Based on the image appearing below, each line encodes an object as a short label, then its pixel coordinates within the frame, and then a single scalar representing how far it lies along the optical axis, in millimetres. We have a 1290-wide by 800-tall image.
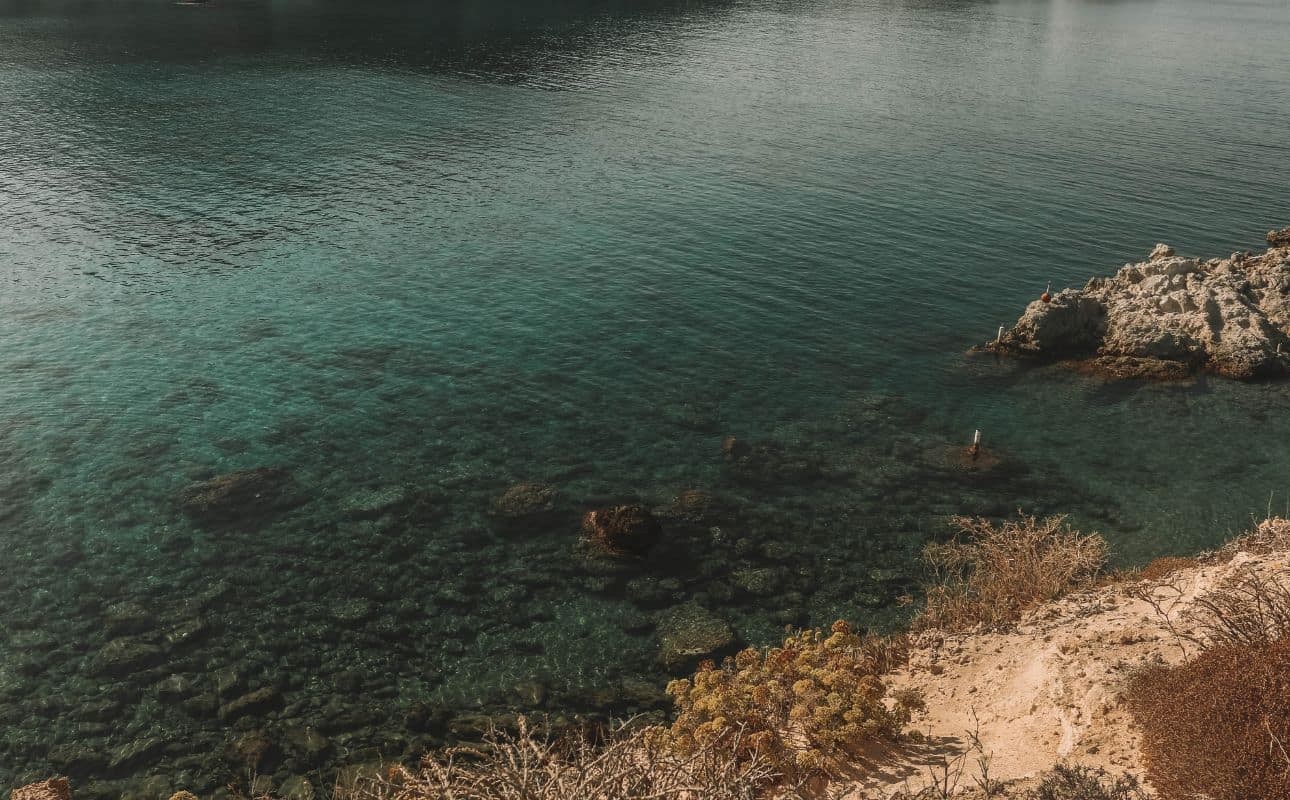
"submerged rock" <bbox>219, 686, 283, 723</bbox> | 27562
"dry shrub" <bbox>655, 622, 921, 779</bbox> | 23000
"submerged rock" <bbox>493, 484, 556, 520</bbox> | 37125
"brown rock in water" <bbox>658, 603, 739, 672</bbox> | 30156
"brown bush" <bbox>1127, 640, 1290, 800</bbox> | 17094
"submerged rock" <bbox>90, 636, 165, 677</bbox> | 28875
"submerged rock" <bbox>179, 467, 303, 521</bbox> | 36594
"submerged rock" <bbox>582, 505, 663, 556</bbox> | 34750
